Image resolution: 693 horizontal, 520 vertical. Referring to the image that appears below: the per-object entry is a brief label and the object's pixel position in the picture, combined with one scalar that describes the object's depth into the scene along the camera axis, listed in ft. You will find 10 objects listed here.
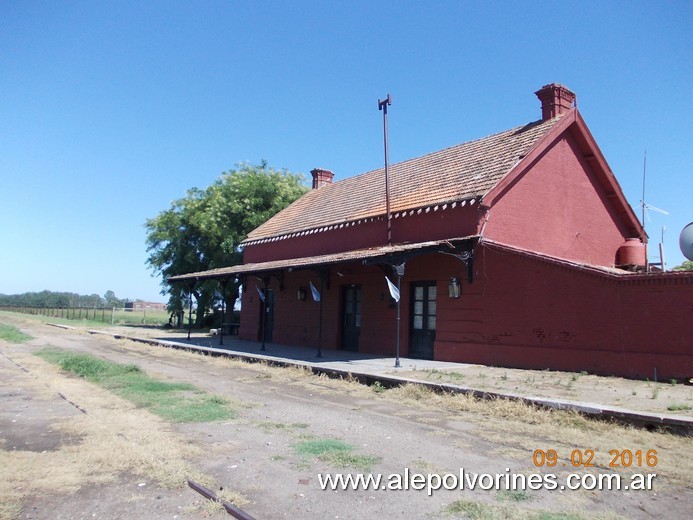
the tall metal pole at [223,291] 63.82
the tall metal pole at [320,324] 48.31
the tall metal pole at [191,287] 75.51
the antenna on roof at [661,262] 47.34
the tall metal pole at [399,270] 40.86
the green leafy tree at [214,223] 94.12
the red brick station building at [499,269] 35.35
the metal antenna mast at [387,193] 52.16
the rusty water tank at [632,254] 53.31
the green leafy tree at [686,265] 93.45
